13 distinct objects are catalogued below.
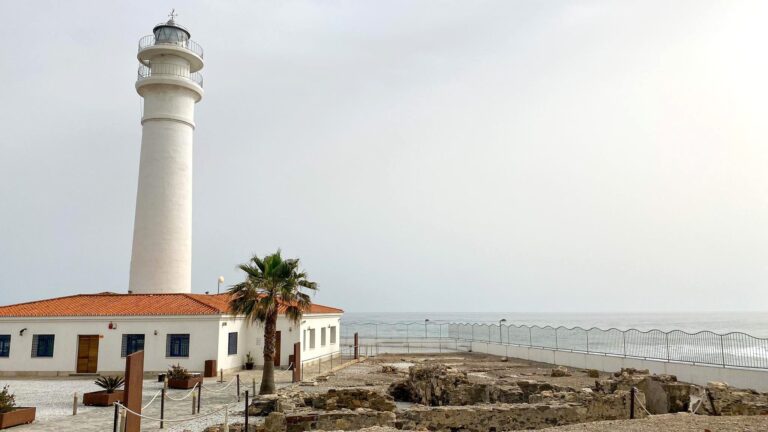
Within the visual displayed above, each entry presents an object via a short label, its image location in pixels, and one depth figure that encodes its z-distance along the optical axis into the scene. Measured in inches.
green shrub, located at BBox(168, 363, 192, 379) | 976.3
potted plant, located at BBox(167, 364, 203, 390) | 967.6
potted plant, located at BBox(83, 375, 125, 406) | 786.2
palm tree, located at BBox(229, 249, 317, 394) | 923.4
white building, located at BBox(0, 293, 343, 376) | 1170.6
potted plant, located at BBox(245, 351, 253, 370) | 1279.5
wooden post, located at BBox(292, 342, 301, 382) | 1077.6
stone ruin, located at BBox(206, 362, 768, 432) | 590.2
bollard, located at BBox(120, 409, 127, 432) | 553.0
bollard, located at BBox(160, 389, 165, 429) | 649.1
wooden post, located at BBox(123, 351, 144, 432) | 556.1
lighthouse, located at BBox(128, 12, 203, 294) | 1439.5
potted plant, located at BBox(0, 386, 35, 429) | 634.2
